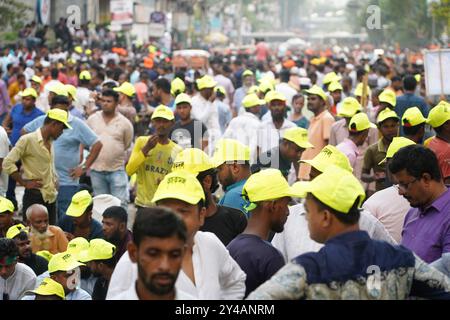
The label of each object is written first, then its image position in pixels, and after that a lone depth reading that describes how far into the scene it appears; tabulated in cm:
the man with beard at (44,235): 1854
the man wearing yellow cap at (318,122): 2495
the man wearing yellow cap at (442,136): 1717
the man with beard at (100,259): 1588
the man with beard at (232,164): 1647
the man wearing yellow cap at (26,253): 1707
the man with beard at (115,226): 1742
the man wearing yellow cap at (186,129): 2388
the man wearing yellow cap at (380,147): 1992
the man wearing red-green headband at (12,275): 1557
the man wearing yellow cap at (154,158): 2018
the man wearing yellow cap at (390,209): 1423
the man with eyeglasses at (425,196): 1196
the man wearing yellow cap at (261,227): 1121
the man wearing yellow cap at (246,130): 2552
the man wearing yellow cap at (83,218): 1865
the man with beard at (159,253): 801
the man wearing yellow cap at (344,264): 826
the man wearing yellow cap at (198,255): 1011
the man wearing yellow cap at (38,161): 2128
